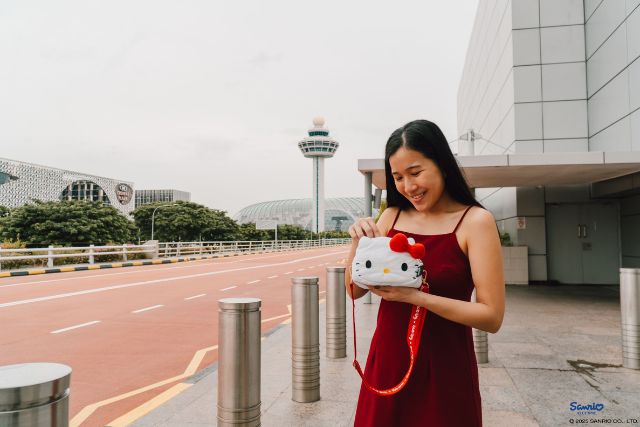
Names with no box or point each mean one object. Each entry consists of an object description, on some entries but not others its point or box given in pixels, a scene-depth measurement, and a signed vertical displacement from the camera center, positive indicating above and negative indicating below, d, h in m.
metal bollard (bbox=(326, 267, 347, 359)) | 5.81 -1.00
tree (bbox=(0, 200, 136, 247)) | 28.48 +0.56
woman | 1.72 -0.23
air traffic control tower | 117.94 +19.86
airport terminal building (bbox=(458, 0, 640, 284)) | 12.72 +2.65
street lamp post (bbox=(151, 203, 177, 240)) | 52.34 +1.97
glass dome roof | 150.62 +6.70
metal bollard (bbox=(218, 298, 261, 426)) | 3.02 -0.84
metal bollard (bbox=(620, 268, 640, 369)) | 5.29 -0.91
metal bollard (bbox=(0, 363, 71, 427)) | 1.39 -0.48
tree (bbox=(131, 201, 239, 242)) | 48.88 +0.97
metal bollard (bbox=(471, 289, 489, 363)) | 5.50 -1.30
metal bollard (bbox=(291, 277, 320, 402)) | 4.24 -0.96
